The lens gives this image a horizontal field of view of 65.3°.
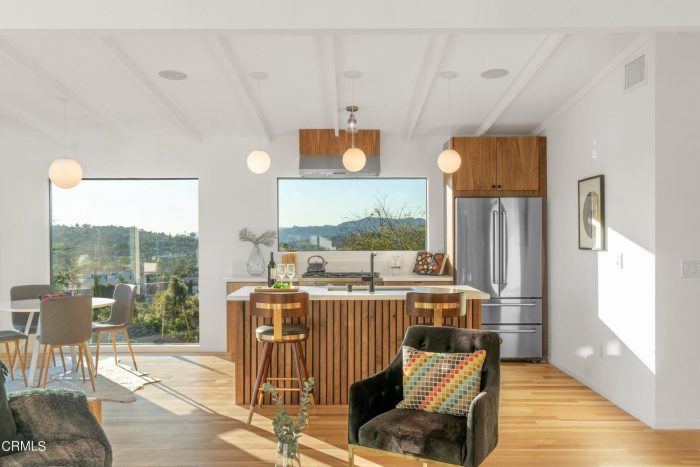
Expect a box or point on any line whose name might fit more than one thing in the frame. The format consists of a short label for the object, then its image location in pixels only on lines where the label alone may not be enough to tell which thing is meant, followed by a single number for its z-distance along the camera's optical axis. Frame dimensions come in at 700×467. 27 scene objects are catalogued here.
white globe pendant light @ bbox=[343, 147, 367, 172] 5.00
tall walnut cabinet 6.33
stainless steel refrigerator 6.20
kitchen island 4.55
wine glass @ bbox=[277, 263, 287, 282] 4.35
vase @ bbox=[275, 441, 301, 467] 1.79
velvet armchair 2.51
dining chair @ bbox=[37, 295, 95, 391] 4.72
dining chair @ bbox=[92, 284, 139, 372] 5.74
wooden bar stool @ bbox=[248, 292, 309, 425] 3.97
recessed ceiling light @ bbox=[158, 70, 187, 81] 4.50
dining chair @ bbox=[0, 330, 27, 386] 5.08
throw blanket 2.24
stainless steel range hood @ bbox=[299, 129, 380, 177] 6.56
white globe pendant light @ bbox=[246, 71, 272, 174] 4.98
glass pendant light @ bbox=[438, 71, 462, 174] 5.01
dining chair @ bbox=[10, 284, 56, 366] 5.73
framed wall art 4.73
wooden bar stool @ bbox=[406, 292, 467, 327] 4.02
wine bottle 4.83
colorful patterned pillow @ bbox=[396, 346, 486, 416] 2.84
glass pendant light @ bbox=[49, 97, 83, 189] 5.18
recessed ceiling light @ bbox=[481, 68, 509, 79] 4.50
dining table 4.89
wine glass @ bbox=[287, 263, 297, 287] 4.37
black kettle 6.94
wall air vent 4.03
